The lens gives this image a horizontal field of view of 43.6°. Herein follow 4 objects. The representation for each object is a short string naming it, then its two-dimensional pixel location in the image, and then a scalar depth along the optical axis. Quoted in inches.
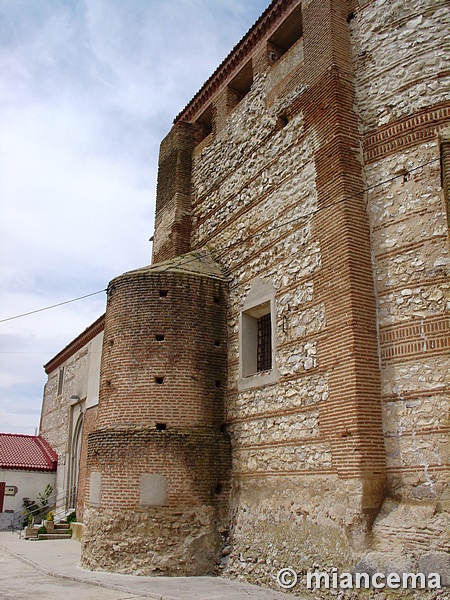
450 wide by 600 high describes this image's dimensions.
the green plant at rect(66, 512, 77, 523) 709.6
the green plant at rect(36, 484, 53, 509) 855.7
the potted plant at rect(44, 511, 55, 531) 687.7
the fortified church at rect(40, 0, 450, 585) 302.4
